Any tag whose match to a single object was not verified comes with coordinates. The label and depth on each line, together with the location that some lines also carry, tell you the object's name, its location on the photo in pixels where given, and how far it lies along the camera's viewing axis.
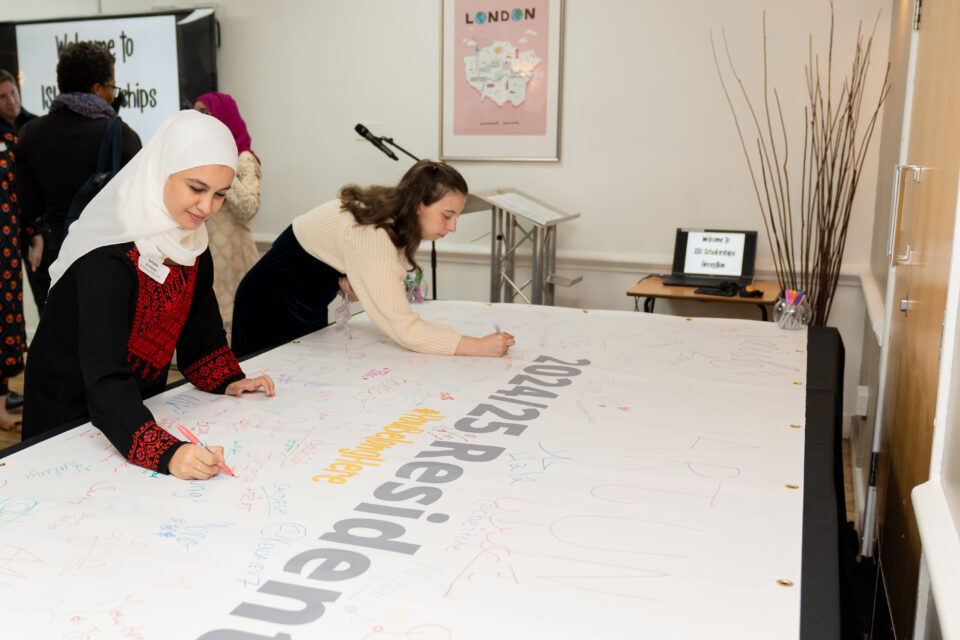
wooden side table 3.42
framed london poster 3.98
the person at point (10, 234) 3.20
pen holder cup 2.64
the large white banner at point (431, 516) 0.96
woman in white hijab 1.42
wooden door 1.51
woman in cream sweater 2.22
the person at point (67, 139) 3.05
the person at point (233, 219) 3.74
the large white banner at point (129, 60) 4.53
